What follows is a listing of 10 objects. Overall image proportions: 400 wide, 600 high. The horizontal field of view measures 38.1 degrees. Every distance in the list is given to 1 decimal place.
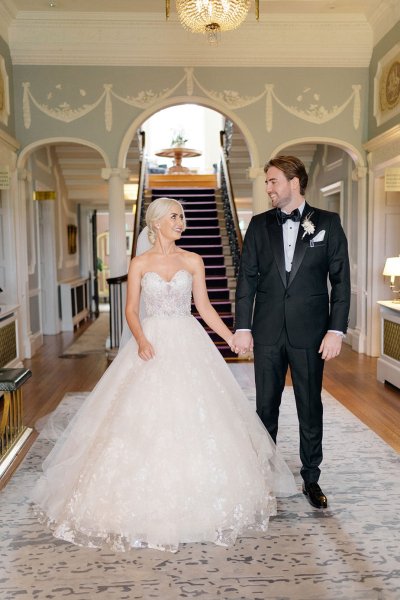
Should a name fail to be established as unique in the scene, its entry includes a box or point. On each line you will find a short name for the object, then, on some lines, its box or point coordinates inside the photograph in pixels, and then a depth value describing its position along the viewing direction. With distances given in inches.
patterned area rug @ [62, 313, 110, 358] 339.3
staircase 331.3
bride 111.2
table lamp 251.4
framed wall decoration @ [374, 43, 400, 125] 269.7
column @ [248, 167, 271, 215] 306.8
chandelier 193.9
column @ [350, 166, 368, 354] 314.5
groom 121.1
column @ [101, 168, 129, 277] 308.7
